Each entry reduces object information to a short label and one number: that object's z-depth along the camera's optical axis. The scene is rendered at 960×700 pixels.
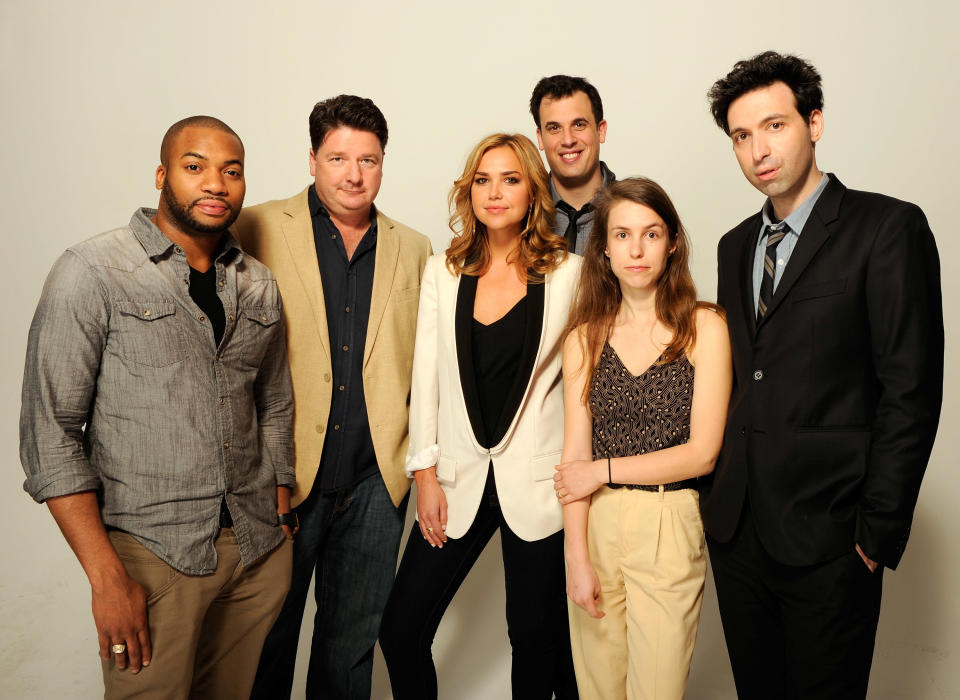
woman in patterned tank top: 2.22
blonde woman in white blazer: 2.47
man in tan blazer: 2.65
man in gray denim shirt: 1.93
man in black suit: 1.99
